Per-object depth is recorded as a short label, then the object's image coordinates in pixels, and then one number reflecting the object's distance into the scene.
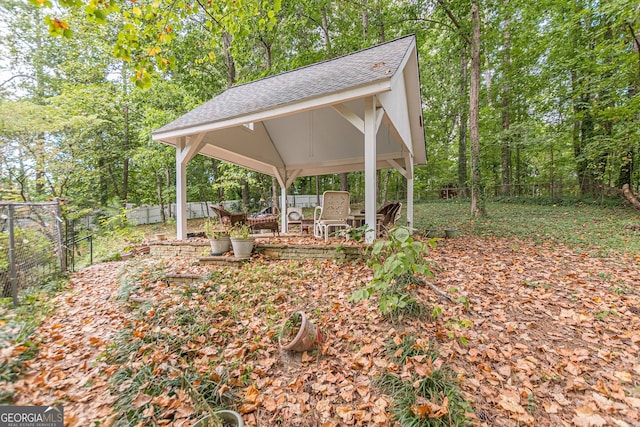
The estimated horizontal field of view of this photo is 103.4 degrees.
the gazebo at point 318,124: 4.25
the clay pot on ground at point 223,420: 1.86
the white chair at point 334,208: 5.35
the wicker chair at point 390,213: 6.66
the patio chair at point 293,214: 9.52
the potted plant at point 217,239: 4.64
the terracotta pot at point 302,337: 2.41
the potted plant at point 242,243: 4.45
